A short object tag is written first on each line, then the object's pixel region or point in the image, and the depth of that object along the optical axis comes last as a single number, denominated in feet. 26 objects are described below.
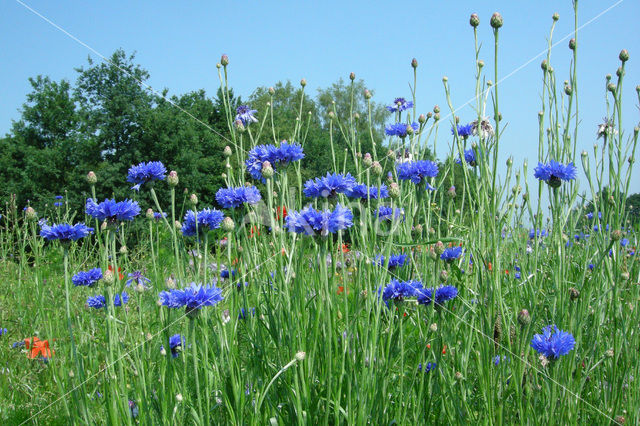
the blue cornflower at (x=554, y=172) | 2.15
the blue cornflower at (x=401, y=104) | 3.59
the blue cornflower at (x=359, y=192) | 2.23
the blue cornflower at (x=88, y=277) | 2.38
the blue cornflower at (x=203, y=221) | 2.28
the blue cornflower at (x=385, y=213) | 2.63
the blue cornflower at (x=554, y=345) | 1.83
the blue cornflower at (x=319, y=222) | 1.90
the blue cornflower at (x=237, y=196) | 2.26
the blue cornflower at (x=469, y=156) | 2.73
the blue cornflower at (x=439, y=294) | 2.06
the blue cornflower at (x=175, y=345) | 2.28
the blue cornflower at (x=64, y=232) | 2.15
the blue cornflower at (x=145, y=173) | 2.42
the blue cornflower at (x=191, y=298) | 1.85
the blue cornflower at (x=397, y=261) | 2.41
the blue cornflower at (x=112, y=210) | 2.17
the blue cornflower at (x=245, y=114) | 3.02
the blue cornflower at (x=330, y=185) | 2.12
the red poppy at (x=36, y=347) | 2.90
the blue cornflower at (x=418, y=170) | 2.34
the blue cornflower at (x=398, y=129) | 2.99
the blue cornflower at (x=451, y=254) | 2.28
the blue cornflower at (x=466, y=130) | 2.86
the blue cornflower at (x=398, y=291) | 2.03
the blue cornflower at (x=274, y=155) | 2.22
